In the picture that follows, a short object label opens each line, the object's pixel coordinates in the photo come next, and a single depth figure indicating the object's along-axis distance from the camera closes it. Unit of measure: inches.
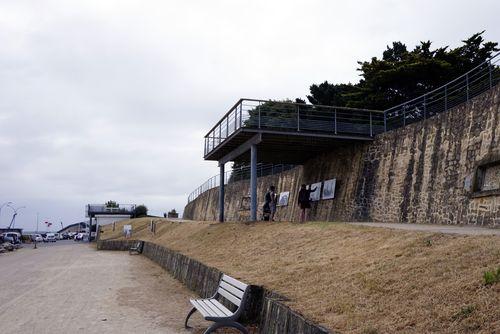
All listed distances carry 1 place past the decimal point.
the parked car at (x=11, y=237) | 2339.3
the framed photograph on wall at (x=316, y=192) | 995.9
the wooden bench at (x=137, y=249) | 1370.6
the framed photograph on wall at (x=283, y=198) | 1177.4
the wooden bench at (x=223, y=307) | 290.0
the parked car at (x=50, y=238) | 3367.4
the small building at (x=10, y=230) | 3041.8
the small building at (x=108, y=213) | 3048.7
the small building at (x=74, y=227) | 5050.7
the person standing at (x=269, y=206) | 853.8
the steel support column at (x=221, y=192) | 1096.8
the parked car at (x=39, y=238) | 3378.9
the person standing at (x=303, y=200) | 789.2
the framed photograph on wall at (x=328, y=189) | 933.8
